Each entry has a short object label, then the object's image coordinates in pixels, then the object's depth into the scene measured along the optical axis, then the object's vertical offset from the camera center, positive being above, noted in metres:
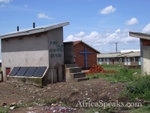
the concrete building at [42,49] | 13.38 +0.68
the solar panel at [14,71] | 14.97 -0.68
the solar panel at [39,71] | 13.15 -0.65
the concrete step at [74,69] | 13.79 -0.57
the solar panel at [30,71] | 13.78 -0.64
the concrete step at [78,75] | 13.40 -0.89
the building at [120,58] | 51.83 +0.24
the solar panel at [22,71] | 14.39 -0.66
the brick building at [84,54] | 35.17 +0.87
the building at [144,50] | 15.97 +0.61
